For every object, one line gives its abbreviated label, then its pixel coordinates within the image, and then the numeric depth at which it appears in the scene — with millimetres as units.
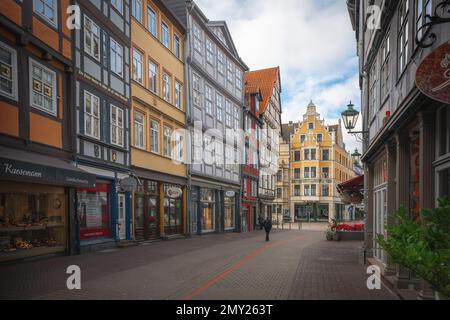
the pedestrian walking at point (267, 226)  24062
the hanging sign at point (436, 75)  4383
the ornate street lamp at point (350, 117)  13344
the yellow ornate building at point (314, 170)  65250
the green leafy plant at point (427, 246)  3912
